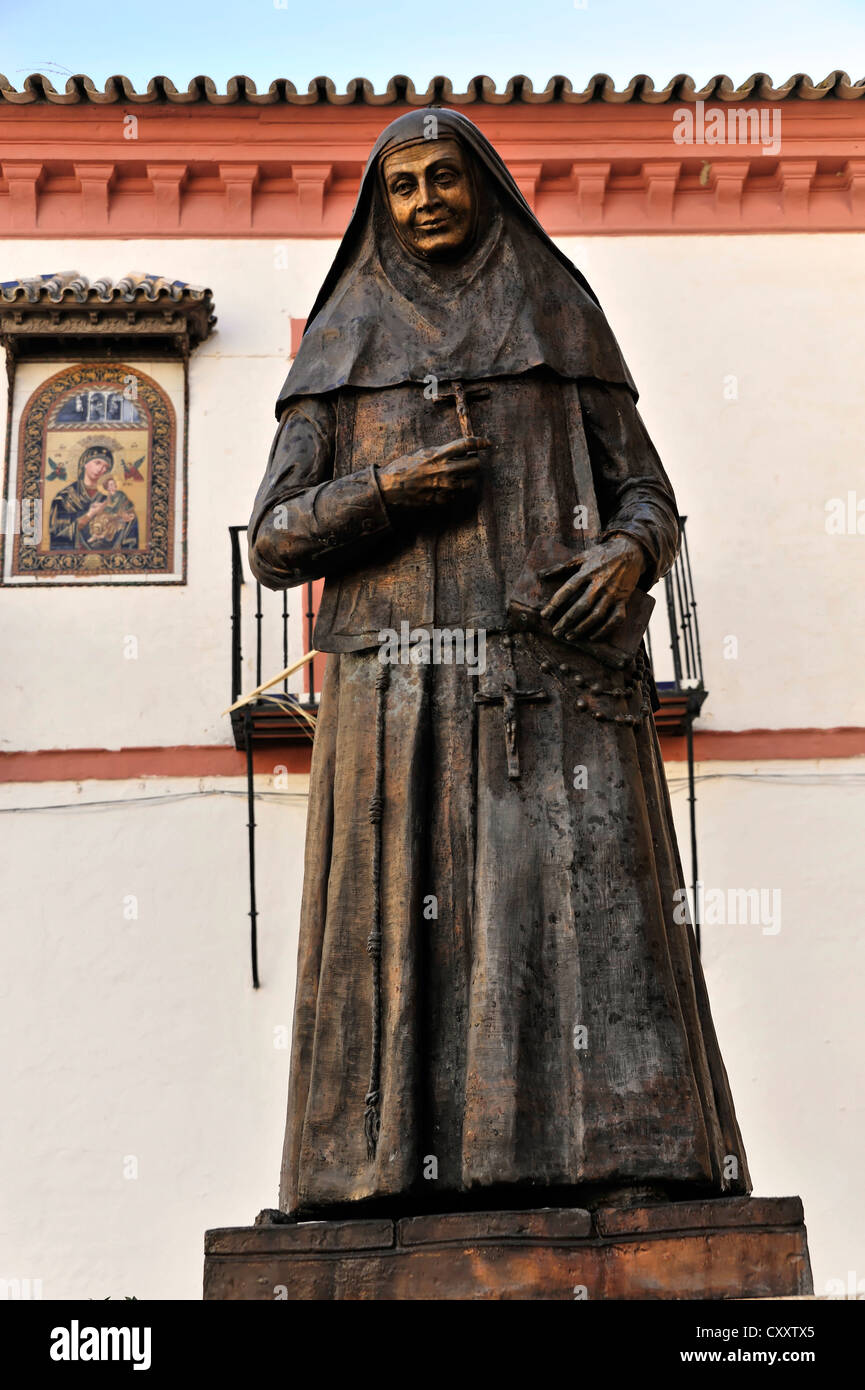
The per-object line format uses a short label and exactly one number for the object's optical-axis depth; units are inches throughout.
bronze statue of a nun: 135.7
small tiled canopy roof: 496.7
